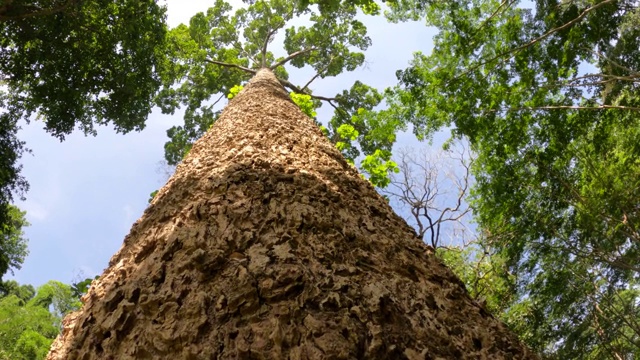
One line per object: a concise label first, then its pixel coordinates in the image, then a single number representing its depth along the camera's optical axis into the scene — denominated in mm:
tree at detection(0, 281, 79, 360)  14633
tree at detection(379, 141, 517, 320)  11164
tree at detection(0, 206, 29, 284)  18097
